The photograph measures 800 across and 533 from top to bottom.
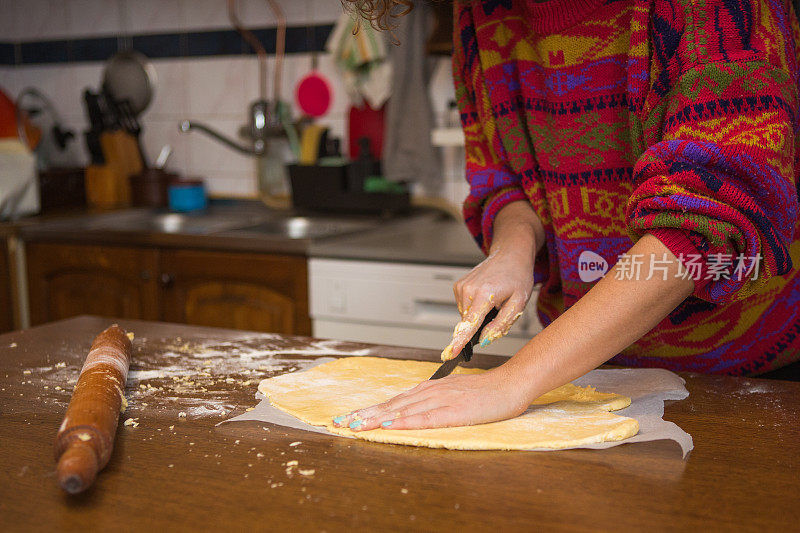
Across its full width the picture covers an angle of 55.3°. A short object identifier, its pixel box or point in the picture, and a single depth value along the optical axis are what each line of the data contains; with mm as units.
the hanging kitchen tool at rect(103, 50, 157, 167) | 2729
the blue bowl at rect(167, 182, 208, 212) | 2619
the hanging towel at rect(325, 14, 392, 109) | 2311
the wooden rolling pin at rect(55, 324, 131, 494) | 658
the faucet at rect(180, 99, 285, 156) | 2451
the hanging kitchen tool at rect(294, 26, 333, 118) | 2465
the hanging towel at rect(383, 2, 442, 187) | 2248
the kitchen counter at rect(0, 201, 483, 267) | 1871
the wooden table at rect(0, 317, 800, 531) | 626
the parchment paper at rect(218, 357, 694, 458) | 790
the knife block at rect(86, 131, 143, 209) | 2748
